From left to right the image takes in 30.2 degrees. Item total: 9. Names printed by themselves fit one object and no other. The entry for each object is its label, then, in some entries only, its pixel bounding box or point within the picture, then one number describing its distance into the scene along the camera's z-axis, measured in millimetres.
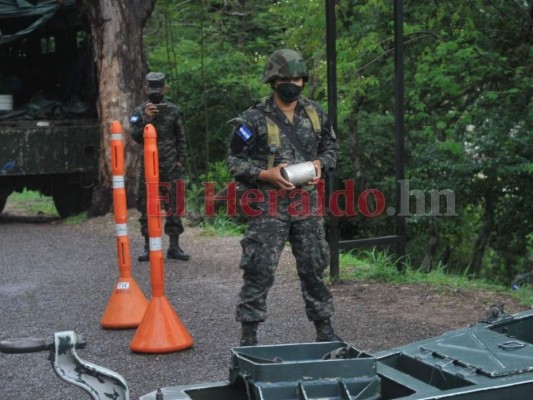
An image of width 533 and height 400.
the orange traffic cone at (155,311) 6828
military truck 15383
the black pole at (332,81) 8773
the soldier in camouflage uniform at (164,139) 9961
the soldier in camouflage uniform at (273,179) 6039
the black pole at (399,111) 9127
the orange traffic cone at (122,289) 7684
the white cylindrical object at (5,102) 15516
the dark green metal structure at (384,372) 3998
